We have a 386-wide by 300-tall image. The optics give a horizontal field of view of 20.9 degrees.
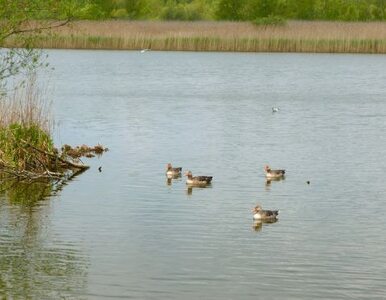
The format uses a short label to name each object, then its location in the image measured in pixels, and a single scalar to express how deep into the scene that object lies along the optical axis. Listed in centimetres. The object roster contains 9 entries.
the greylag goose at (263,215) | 1980
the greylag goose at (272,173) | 2456
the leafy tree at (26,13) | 2230
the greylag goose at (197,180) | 2380
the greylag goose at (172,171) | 2491
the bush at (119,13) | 9858
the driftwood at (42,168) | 2458
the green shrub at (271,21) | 7962
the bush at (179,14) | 9628
